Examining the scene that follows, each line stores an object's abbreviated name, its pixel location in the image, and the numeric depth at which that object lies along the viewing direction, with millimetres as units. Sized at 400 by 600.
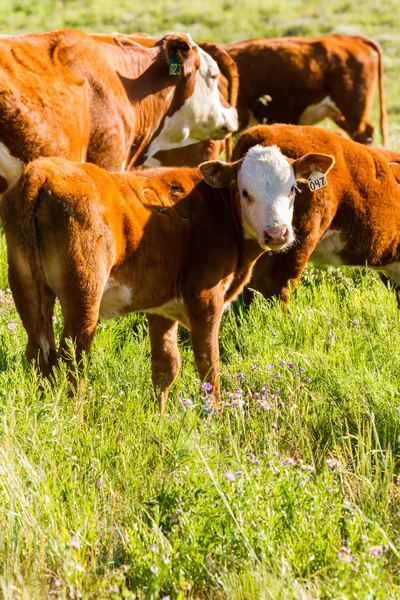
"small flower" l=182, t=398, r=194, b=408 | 9694
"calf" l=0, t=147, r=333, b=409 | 10281
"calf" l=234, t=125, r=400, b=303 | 14242
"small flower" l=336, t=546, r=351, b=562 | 6896
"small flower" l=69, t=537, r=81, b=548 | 7000
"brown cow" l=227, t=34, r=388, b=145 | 25266
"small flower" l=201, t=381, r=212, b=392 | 10183
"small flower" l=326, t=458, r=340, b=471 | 8625
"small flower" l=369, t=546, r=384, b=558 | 7016
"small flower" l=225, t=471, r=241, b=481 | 7570
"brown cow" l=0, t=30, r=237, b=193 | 14523
